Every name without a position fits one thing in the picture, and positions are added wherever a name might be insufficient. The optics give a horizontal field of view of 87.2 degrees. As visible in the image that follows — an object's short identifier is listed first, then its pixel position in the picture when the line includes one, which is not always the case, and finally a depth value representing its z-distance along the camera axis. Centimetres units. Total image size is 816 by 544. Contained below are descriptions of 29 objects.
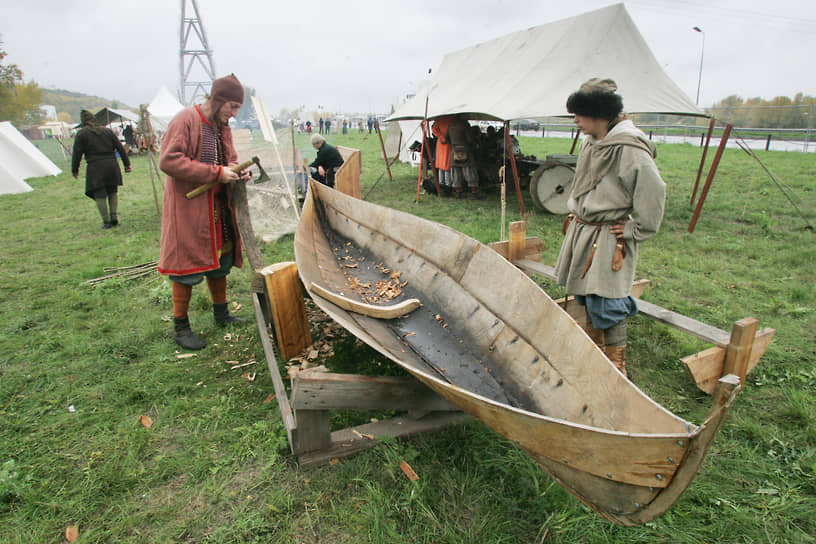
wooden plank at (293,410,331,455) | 205
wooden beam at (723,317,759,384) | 218
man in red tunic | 274
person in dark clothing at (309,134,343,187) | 640
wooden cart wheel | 681
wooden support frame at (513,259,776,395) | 226
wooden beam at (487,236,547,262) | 353
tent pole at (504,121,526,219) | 630
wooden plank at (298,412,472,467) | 212
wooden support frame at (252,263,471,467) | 196
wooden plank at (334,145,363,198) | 490
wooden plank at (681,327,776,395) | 234
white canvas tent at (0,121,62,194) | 1088
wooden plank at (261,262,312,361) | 275
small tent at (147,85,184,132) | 2105
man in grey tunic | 198
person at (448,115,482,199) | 828
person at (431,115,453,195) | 839
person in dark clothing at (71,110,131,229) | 641
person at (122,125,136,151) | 1971
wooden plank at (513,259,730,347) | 246
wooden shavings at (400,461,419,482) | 198
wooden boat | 120
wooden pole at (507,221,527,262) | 350
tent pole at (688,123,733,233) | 560
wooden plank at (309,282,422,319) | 249
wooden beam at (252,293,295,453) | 215
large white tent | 594
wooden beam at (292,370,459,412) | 194
